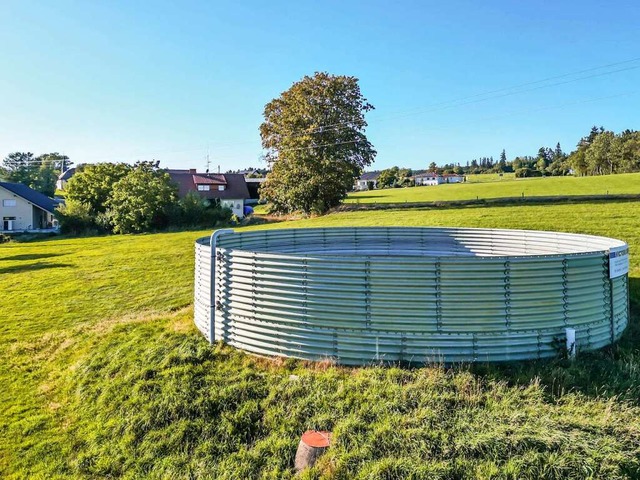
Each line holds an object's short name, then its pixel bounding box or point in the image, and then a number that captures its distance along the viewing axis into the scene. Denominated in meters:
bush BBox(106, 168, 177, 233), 30.78
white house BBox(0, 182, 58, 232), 37.03
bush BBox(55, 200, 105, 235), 32.69
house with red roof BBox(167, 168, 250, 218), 44.72
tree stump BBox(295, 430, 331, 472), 4.49
